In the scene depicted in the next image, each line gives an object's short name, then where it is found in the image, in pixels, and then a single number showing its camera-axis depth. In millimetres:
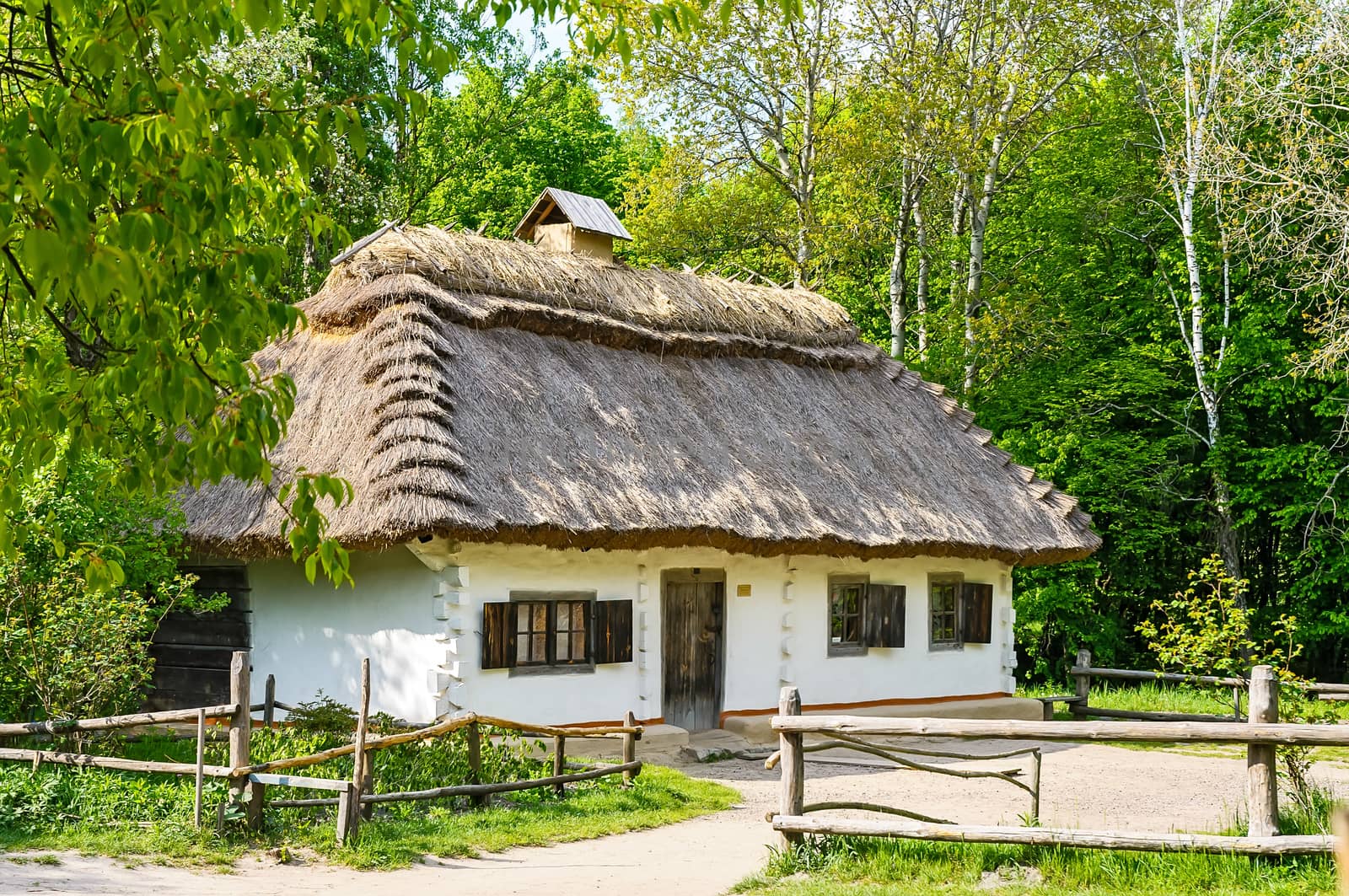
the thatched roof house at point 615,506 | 12906
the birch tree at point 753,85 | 22266
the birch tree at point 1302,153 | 16844
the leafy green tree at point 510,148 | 29281
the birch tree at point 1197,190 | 21312
